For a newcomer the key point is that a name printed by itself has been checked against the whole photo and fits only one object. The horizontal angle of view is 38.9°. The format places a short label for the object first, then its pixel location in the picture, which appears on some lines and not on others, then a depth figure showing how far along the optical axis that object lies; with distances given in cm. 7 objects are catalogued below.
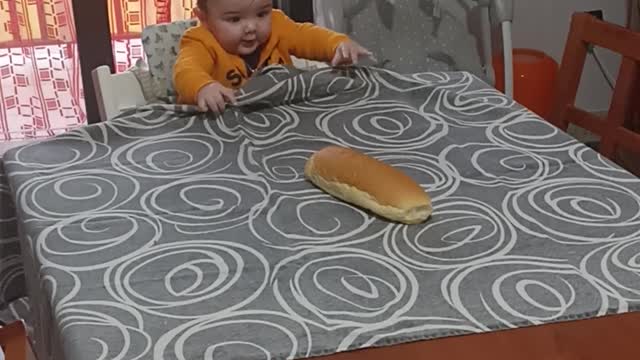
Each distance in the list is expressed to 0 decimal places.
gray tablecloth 98
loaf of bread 118
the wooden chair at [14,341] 104
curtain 250
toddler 164
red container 239
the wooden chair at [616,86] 185
